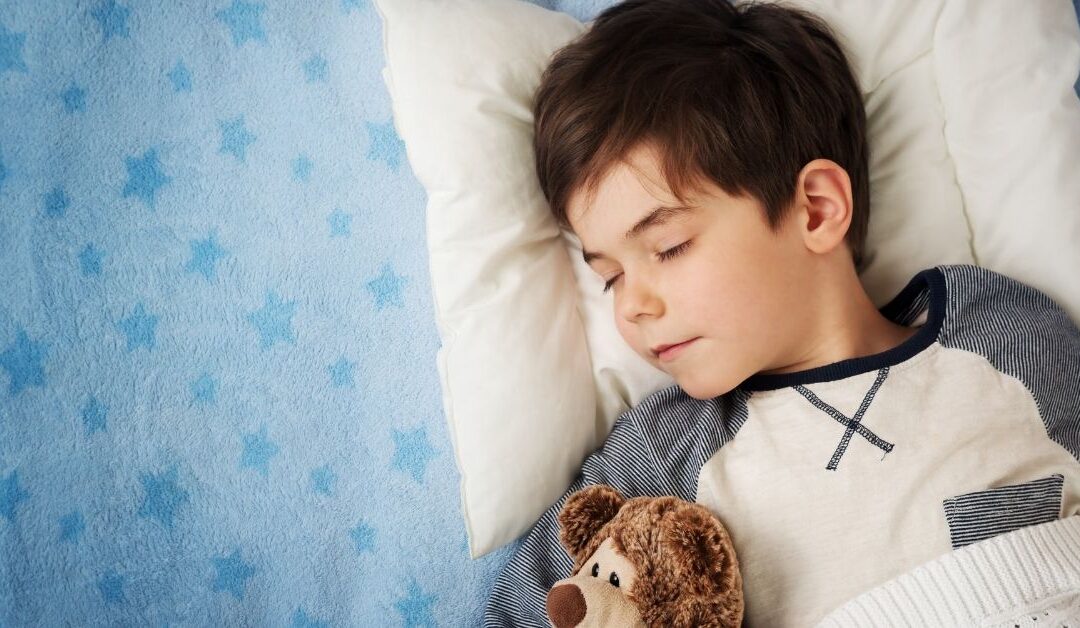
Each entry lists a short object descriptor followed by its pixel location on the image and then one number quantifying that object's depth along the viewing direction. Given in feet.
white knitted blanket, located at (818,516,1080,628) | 2.92
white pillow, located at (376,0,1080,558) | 3.71
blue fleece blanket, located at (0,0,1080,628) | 3.45
